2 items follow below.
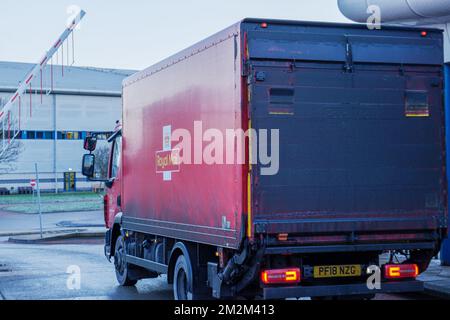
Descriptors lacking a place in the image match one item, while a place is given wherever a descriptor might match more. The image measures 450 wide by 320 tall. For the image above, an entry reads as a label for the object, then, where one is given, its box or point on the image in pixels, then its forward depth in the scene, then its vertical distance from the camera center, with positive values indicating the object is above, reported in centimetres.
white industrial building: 8112 +546
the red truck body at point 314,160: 848 +15
